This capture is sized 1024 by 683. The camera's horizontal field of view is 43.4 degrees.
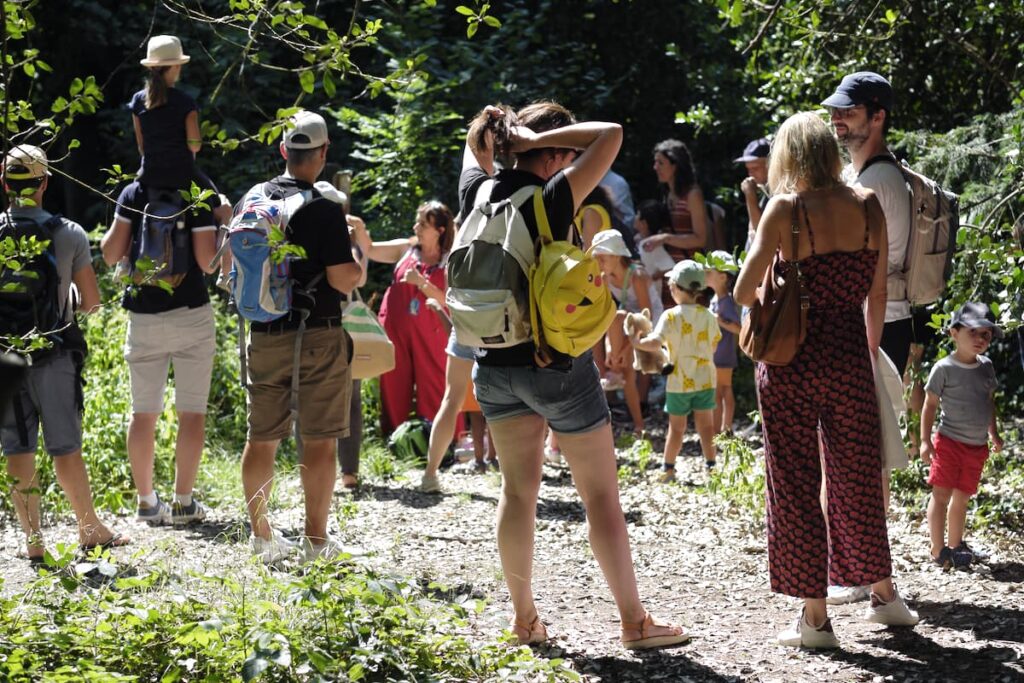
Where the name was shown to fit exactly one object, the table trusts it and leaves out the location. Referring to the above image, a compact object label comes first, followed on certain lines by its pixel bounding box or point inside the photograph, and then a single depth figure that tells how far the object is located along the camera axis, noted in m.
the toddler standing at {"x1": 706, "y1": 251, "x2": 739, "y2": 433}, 9.20
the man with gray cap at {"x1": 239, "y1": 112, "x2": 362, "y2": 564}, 5.76
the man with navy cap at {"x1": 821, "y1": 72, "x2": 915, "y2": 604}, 5.58
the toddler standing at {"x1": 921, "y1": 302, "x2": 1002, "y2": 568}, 5.88
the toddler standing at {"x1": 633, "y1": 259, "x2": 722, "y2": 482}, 8.20
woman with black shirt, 4.43
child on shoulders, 6.93
